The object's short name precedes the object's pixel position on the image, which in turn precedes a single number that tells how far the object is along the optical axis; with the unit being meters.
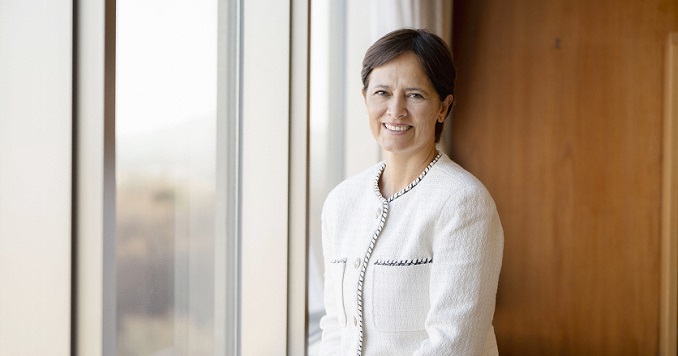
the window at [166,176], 2.11
